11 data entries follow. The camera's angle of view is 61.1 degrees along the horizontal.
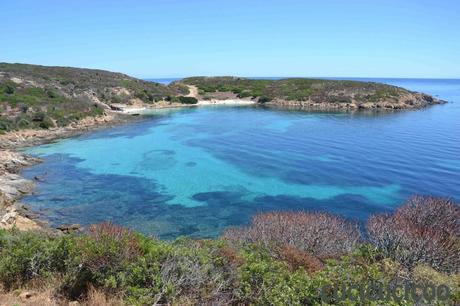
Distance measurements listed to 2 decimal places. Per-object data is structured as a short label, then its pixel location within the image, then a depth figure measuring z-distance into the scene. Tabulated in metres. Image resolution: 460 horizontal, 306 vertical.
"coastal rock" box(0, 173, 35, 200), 31.25
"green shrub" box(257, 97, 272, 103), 110.01
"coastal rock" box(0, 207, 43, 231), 23.52
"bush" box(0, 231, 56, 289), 11.84
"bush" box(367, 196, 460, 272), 15.98
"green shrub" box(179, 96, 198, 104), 106.56
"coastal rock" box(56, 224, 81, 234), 24.66
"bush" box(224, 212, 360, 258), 17.40
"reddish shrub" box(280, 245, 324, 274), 13.48
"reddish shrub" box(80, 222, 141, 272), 11.14
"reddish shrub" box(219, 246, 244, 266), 11.80
